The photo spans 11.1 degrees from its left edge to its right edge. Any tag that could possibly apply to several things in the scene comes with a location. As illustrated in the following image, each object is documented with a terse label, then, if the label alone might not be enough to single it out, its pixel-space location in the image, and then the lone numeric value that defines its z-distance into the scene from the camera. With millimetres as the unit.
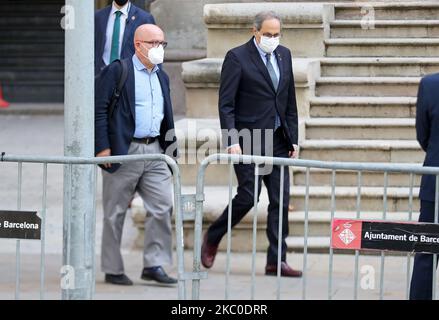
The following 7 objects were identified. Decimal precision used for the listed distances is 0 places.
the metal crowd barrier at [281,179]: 11939
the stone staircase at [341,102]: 18026
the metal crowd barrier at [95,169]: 12389
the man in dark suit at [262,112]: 16133
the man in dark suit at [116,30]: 17932
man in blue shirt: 15637
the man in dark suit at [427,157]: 13154
